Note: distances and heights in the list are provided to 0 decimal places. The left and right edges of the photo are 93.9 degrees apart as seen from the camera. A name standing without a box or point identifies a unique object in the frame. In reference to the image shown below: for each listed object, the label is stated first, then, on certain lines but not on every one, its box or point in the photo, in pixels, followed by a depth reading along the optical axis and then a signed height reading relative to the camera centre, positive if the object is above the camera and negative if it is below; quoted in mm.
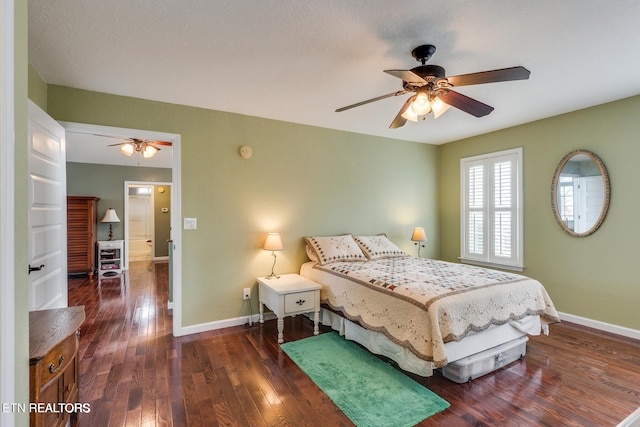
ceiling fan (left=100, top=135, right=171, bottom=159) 3938 +859
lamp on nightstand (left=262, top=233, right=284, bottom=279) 3381 -358
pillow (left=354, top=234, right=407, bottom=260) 3949 -484
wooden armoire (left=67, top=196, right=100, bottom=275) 5984 -461
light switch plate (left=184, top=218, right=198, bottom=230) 3227 -126
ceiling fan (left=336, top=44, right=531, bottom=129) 1888 +862
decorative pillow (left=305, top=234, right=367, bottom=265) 3643 -470
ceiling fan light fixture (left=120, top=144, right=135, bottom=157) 3928 +835
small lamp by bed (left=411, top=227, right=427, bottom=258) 4500 -357
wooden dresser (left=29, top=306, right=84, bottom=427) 1225 -719
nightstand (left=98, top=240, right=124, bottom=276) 6262 -962
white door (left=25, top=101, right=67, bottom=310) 2072 -11
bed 2172 -807
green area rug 1931 -1306
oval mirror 3281 +216
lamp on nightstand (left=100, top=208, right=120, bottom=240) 6551 -100
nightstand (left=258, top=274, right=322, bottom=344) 3012 -894
